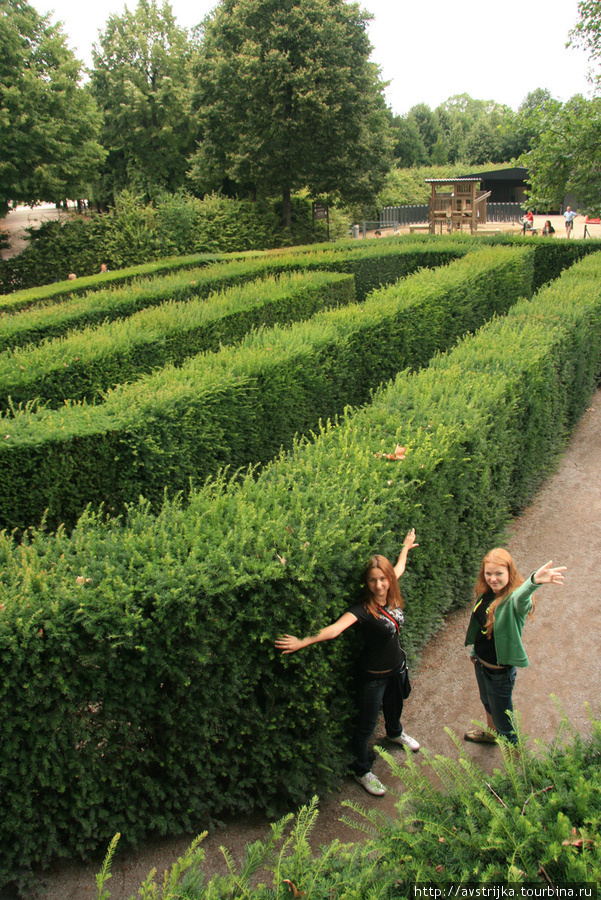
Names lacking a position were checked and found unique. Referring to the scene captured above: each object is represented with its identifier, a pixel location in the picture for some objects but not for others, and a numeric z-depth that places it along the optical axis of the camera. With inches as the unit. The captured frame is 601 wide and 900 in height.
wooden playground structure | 1243.8
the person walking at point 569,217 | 1336.5
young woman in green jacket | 168.4
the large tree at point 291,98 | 1213.7
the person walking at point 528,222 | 1466.4
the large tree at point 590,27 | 628.4
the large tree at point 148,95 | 1512.1
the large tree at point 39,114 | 1168.8
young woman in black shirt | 164.7
